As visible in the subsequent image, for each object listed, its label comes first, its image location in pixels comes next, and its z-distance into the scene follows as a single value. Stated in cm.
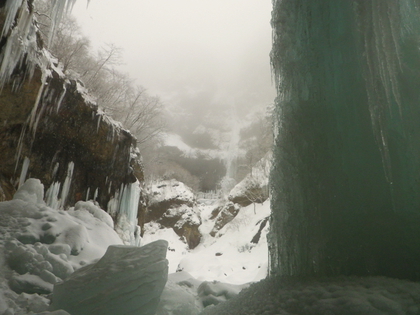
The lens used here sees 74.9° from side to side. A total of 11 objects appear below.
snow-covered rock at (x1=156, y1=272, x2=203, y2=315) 255
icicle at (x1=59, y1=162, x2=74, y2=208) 815
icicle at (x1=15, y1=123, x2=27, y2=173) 678
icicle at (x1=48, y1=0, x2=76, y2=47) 555
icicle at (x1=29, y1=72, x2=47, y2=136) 651
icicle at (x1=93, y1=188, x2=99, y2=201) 918
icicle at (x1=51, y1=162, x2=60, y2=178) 804
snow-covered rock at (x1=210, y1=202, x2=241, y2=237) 2016
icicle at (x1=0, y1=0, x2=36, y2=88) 512
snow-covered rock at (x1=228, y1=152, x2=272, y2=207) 1939
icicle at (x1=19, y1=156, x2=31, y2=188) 708
